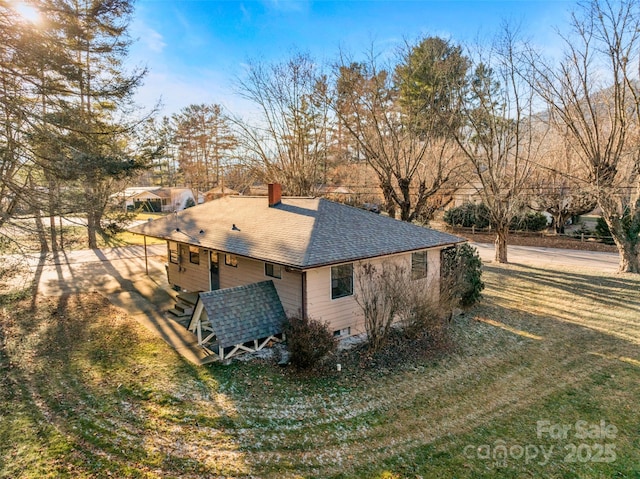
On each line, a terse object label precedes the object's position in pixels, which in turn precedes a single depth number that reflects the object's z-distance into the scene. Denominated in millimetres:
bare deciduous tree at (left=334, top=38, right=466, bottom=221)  17659
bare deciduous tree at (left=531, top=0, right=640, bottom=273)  14586
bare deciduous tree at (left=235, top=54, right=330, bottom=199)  21828
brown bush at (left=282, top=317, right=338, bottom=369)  7883
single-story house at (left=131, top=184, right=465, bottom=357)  8719
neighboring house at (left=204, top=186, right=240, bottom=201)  33469
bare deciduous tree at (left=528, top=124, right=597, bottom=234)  22891
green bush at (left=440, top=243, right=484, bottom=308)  11289
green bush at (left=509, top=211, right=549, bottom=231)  29047
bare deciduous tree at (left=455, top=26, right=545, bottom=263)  16703
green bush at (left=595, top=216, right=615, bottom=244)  25359
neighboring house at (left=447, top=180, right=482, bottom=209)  29823
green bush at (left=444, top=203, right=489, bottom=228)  30656
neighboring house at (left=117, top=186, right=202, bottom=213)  44191
